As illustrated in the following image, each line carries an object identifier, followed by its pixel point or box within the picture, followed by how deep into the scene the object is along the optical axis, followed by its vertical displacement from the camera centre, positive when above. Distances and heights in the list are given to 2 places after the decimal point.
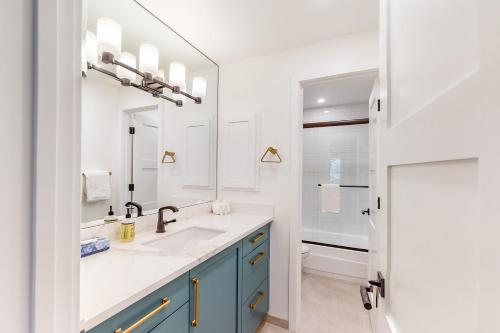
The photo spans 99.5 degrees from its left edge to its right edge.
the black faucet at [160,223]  1.43 -0.39
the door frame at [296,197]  1.77 -0.25
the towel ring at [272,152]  1.87 +0.14
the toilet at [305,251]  2.47 -1.00
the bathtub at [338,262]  2.45 -1.14
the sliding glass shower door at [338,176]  3.22 -0.14
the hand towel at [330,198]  2.89 -0.42
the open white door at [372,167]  1.60 +0.01
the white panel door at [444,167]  0.26 +0.00
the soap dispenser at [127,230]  1.23 -0.38
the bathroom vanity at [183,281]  0.70 -0.49
